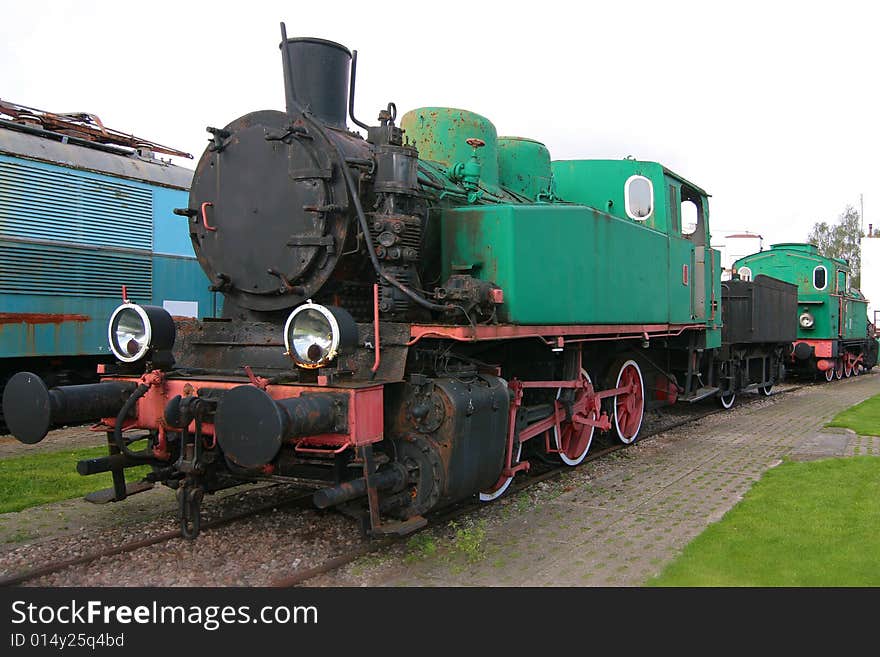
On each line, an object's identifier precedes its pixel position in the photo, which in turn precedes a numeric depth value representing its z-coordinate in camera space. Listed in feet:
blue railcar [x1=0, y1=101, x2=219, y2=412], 28.68
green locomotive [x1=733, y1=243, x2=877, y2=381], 63.16
